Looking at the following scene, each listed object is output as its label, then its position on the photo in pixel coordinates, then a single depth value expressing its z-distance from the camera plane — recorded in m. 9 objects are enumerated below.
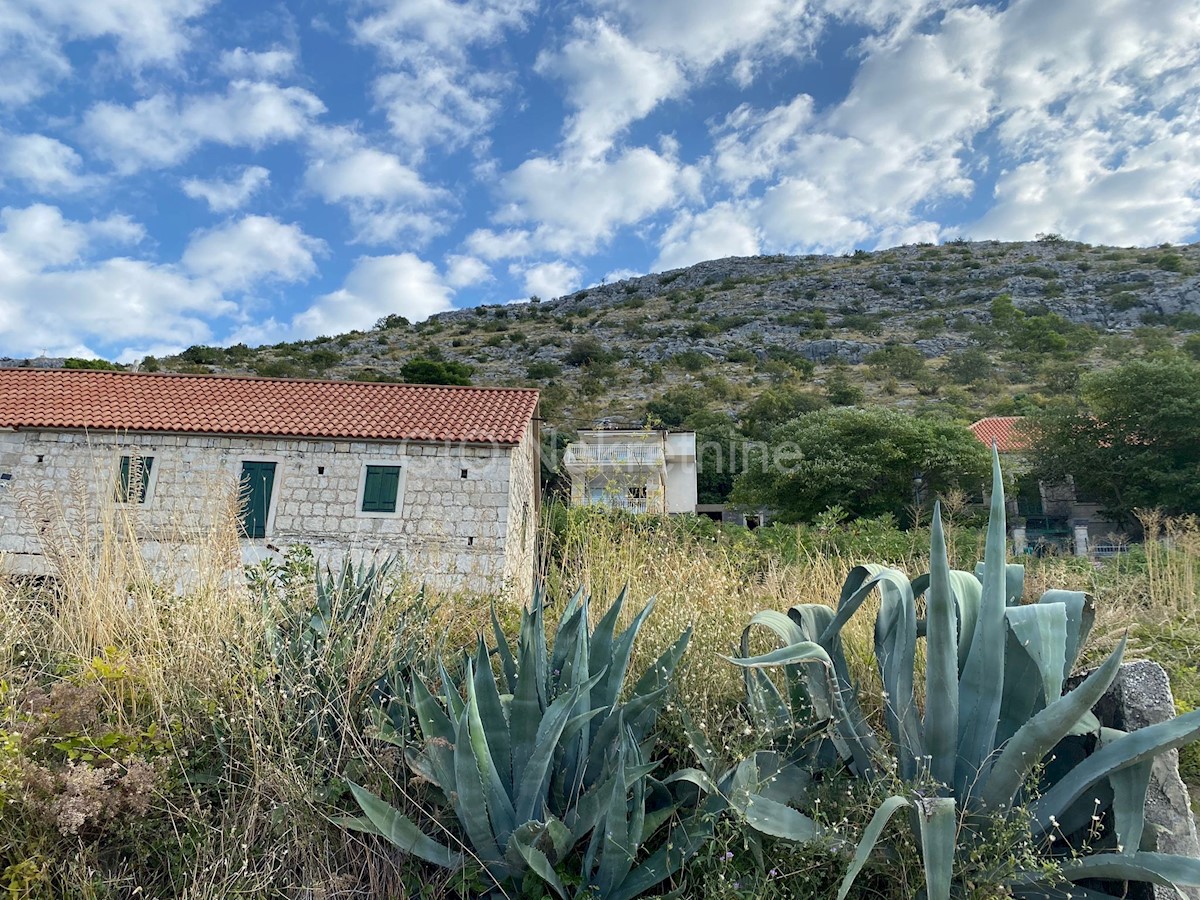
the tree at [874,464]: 22.23
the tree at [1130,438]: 22.19
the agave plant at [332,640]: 2.66
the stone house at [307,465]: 14.32
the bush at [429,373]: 43.12
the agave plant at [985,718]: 1.89
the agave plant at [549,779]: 2.01
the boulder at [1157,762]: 2.13
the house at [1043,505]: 24.91
